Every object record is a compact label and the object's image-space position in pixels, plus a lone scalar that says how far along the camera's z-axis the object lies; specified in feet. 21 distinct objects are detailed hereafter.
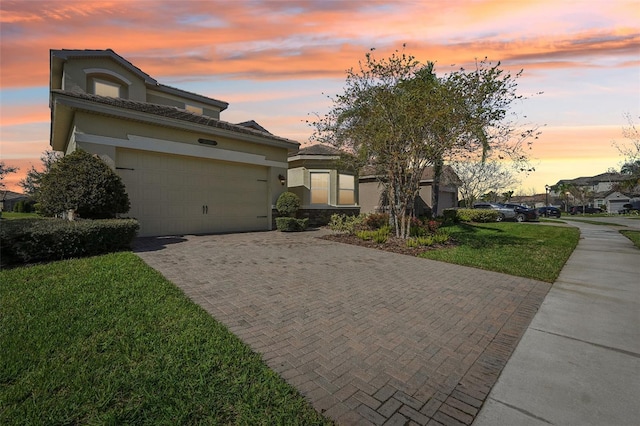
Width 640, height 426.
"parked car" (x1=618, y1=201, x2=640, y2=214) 153.19
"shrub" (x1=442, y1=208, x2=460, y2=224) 63.57
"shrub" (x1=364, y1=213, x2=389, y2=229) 42.96
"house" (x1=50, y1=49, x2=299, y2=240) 30.96
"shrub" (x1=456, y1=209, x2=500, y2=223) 66.95
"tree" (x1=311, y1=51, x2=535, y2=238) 28.78
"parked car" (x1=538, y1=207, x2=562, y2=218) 112.81
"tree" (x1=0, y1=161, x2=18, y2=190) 102.26
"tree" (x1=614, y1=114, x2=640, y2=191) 61.87
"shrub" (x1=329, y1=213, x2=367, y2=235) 39.06
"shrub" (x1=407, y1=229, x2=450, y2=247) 31.78
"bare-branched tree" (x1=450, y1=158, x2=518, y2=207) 99.71
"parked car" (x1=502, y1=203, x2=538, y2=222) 77.66
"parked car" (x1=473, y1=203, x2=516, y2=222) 76.87
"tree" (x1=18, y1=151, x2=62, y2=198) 111.75
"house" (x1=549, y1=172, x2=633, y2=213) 187.78
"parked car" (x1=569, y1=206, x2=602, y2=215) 171.42
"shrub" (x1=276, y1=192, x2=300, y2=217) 43.21
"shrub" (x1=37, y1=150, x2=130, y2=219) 24.90
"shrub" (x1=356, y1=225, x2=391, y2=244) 33.60
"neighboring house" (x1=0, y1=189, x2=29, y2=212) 158.51
